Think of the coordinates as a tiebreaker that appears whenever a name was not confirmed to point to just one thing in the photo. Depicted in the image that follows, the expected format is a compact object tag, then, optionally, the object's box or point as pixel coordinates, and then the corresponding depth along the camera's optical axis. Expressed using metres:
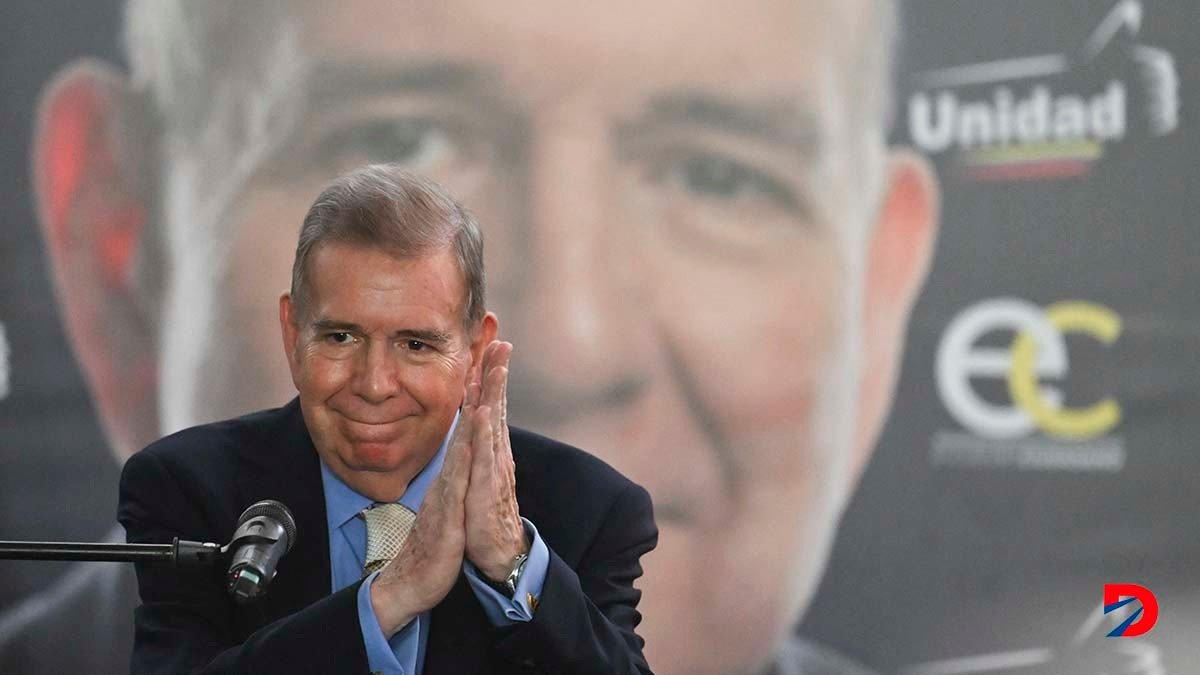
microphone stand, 6.50
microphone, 6.44
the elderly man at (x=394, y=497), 6.56
